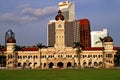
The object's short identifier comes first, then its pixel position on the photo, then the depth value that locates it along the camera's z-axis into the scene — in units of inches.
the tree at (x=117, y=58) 5715.1
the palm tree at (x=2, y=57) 6061.5
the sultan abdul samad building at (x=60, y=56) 5708.7
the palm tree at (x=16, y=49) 5830.2
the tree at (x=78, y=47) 5721.0
